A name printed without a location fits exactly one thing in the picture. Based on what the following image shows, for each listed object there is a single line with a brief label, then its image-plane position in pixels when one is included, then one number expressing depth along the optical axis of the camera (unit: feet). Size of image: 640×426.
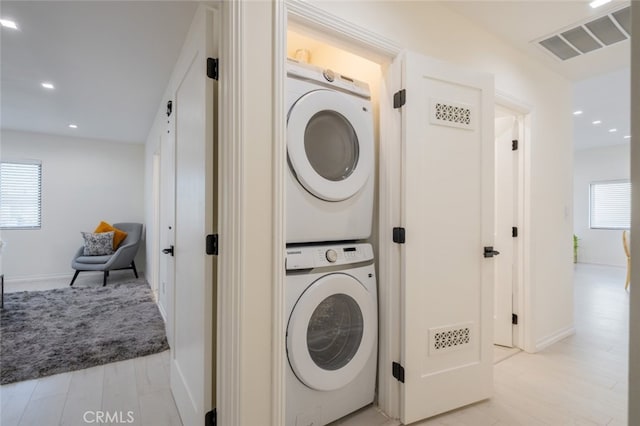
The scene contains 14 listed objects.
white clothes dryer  4.93
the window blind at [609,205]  21.34
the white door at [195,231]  4.35
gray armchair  14.88
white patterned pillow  15.75
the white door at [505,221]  8.74
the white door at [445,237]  5.61
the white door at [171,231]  6.44
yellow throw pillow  16.40
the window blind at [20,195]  15.74
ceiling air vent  6.98
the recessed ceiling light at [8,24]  6.61
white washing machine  4.83
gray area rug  7.57
